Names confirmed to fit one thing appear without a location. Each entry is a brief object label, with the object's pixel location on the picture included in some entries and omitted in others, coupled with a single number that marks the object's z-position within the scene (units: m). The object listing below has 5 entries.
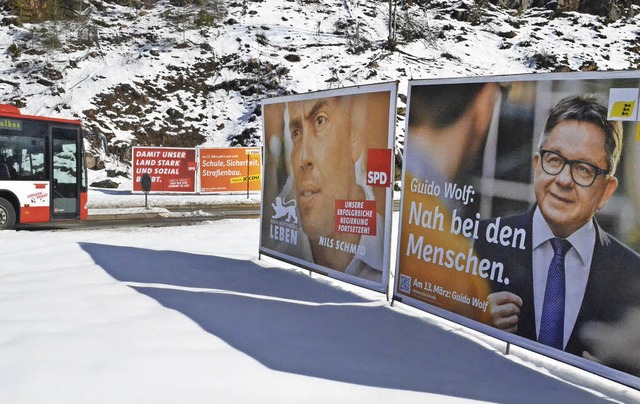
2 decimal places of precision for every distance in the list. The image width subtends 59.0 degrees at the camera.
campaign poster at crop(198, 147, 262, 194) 26.03
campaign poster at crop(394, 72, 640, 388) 4.38
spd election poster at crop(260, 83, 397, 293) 7.04
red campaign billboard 25.19
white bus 13.62
